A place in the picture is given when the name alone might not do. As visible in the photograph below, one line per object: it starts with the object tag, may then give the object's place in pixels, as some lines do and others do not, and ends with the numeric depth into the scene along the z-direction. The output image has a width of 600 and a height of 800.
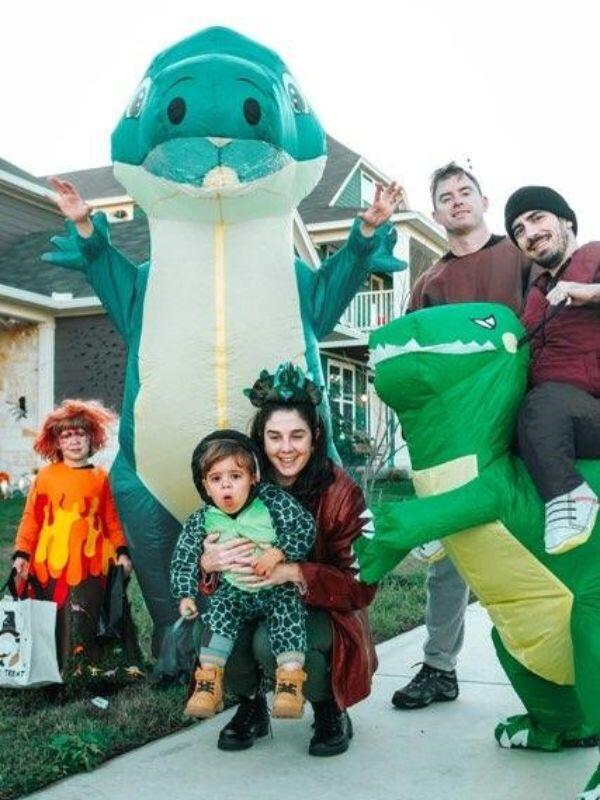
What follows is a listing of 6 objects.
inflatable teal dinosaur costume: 3.48
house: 12.88
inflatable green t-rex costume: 2.60
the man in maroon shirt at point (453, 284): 3.54
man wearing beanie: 2.51
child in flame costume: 3.85
